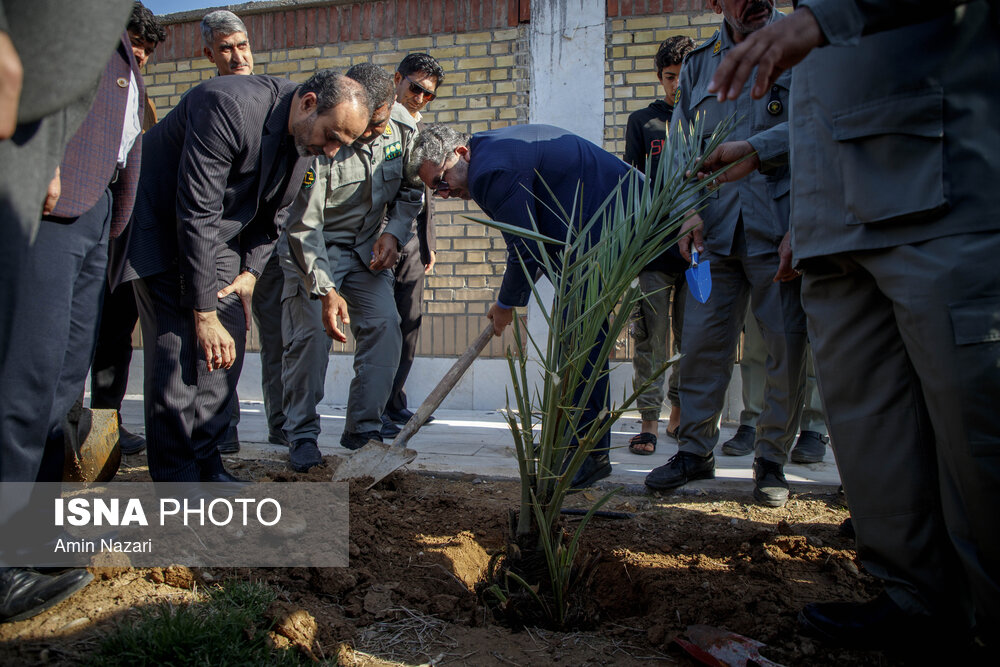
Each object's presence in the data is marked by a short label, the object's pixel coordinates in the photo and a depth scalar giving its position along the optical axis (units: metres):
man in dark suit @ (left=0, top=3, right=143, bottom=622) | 1.68
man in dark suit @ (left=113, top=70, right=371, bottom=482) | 2.44
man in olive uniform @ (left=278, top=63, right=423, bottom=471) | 3.41
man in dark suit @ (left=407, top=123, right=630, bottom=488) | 3.07
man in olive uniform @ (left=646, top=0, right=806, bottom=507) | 2.79
